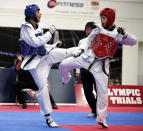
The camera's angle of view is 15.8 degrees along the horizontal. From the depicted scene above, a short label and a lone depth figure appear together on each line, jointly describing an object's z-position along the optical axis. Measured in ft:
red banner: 54.94
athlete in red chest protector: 27.85
